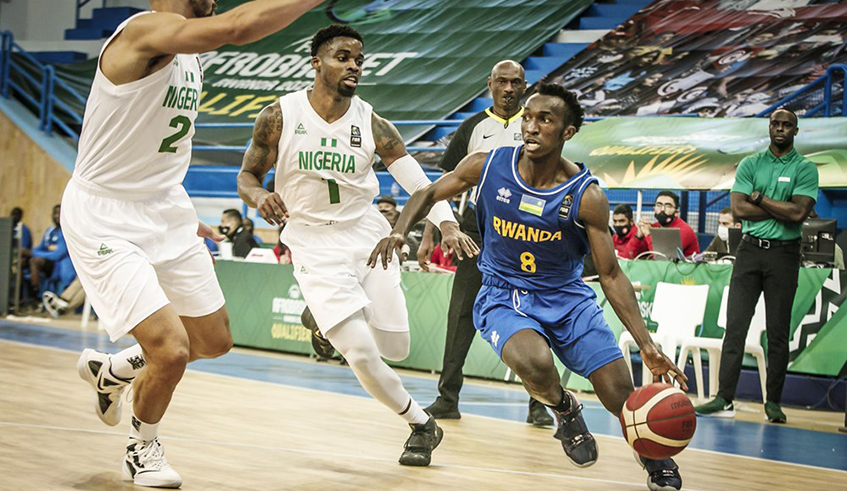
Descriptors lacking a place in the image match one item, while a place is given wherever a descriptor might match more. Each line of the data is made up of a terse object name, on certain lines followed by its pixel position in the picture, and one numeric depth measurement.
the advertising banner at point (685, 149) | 10.91
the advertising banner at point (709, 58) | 15.18
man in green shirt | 8.34
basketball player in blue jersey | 4.95
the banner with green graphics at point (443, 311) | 9.34
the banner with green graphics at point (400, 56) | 18.69
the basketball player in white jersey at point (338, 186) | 5.62
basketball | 4.54
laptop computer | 10.55
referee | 7.25
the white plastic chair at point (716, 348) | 9.37
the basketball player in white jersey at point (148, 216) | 4.39
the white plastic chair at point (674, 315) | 9.54
